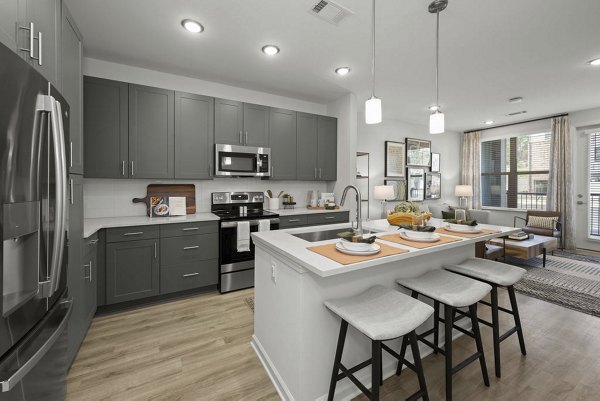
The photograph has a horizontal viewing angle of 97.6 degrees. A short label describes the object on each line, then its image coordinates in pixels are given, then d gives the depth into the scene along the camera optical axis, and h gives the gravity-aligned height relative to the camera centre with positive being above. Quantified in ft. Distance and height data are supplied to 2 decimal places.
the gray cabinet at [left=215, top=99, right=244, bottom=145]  10.97 +3.24
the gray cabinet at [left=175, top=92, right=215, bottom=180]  10.25 +2.50
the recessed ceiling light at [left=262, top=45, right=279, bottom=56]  8.89 +5.10
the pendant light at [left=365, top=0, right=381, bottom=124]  6.25 +2.11
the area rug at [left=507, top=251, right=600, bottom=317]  9.48 -3.64
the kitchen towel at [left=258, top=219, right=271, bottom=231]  10.70 -1.11
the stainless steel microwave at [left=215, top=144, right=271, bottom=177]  11.05 +1.61
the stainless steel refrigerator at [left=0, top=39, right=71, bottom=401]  2.70 -0.34
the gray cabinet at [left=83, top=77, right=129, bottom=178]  8.76 +2.40
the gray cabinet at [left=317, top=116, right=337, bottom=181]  13.66 +2.63
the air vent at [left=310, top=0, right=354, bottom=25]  6.80 +5.00
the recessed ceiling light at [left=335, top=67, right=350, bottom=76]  10.44 +5.13
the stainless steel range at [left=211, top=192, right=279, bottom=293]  10.12 -2.04
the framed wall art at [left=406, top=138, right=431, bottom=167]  19.20 +3.39
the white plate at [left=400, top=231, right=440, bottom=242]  5.83 -0.93
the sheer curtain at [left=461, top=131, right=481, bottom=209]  21.66 +2.87
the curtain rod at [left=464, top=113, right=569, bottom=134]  17.19 +5.48
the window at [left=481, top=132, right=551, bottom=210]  18.88 +2.00
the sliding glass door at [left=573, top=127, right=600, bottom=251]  16.42 +0.45
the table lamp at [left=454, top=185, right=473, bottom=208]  20.65 +0.49
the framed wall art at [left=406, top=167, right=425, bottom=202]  19.36 +1.02
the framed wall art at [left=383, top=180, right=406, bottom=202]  18.47 +0.66
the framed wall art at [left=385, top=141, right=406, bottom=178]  18.12 +2.70
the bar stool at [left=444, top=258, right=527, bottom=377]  5.78 -1.82
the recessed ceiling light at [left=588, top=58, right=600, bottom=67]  9.83 +5.12
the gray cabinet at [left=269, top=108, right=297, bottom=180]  12.34 +2.63
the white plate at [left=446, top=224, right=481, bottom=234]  6.83 -0.84
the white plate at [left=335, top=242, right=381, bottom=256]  4.75 -0.98
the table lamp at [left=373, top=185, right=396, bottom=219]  16.29 +0.33
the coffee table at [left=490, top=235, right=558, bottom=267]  12.41 -2.42
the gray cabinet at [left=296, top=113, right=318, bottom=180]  13.05 +2.58
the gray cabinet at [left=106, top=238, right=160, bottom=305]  8.37 -2.38
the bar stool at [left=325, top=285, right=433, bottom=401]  3.90 -1.91
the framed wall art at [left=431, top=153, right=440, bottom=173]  20.78 +2.78
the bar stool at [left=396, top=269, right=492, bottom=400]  4.91 -1.90
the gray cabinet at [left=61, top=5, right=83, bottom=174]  5.74 +2.76
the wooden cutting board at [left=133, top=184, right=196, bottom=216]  10.54 +0.24
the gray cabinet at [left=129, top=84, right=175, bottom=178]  9.45 +2.44
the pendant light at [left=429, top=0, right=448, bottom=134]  6.72 +4.80
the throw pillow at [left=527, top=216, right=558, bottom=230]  16.46 -1.59
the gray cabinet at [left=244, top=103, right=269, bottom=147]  11.61 +3.27
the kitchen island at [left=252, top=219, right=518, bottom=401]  4.71 -2.18
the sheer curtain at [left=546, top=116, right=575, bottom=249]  16.70 +1.34
